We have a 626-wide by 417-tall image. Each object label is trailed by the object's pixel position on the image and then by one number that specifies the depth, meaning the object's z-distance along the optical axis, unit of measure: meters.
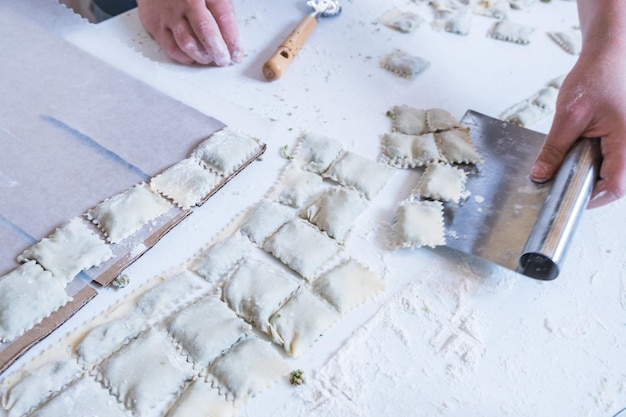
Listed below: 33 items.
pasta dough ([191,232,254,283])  0.44
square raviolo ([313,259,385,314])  0.42
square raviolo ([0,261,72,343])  0.39
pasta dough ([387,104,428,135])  0.54
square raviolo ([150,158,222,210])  0.47
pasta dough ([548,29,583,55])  0.65
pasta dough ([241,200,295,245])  0.46
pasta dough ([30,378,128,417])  0.37
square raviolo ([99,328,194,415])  0.37
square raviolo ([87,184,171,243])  0.45
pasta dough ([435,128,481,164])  0.51
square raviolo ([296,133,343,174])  0.51
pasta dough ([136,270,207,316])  0.41
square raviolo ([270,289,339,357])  0.40
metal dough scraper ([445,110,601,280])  0.43
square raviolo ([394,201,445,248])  0.46
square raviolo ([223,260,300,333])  0.41
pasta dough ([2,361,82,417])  0.37
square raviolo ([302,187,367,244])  0.46
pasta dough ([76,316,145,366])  0.39
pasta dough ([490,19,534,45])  0.65
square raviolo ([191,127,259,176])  0.49
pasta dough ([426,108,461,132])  0.54
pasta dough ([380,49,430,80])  0.60
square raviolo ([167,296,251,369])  0.39
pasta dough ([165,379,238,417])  0.37
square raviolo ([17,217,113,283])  0.42
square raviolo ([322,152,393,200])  0.50
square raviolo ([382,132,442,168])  0.51
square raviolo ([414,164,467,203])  0.48
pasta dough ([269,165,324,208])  0.48
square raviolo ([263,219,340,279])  0.44
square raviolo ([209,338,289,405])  0.38
